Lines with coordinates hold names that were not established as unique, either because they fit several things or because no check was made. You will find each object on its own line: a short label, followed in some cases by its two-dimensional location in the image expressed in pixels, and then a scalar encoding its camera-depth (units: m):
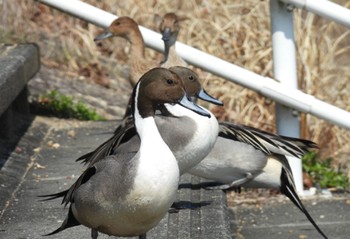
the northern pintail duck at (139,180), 8.73
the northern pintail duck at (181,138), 10.89
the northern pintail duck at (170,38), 14.64
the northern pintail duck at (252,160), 12.39
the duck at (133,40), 15.77
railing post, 13.82
